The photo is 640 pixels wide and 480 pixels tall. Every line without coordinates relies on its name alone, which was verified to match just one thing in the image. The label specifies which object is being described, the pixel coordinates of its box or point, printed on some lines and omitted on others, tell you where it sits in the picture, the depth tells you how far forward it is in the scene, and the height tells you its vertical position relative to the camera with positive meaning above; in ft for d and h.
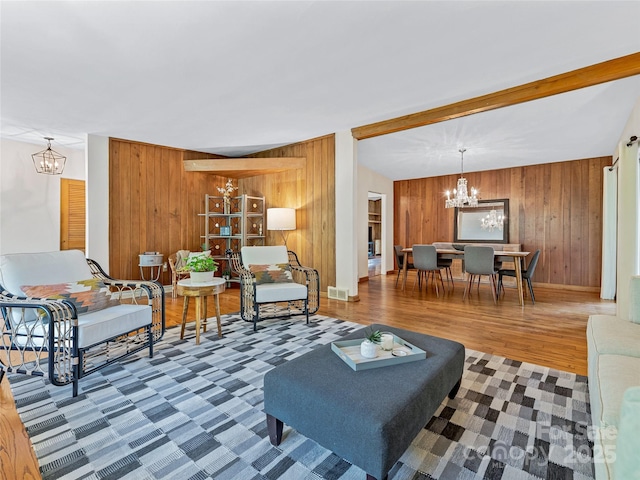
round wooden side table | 9.32 -1.74
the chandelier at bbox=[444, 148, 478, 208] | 17.29 +2.21
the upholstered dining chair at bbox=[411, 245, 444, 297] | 17.63 -1.31
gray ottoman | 3.78 -2.31
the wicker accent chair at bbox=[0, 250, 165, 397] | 6.31 -1.93
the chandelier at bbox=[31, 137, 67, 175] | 15.35 +3.71
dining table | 14.79 -1.18
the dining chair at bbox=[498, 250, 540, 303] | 14.79 -1.85
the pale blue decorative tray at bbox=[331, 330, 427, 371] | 5.15 -2.11
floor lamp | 16.77 +0.85
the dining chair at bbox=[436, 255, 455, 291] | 18.23 -1.65
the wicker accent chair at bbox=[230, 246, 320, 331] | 10.93 -1.92
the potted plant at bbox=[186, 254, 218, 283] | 9.57 -1.05
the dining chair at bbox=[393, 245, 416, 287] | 19.40 -1.49
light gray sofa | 2.23 -1.99
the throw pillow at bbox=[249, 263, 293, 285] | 11.78 -1.50
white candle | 5.71 -2.00
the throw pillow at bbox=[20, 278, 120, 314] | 7.23 -1.46
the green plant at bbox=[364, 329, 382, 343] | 5.62 -1.87
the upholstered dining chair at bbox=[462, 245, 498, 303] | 15.44 -1.32
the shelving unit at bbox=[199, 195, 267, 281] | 18.92 +0.65
